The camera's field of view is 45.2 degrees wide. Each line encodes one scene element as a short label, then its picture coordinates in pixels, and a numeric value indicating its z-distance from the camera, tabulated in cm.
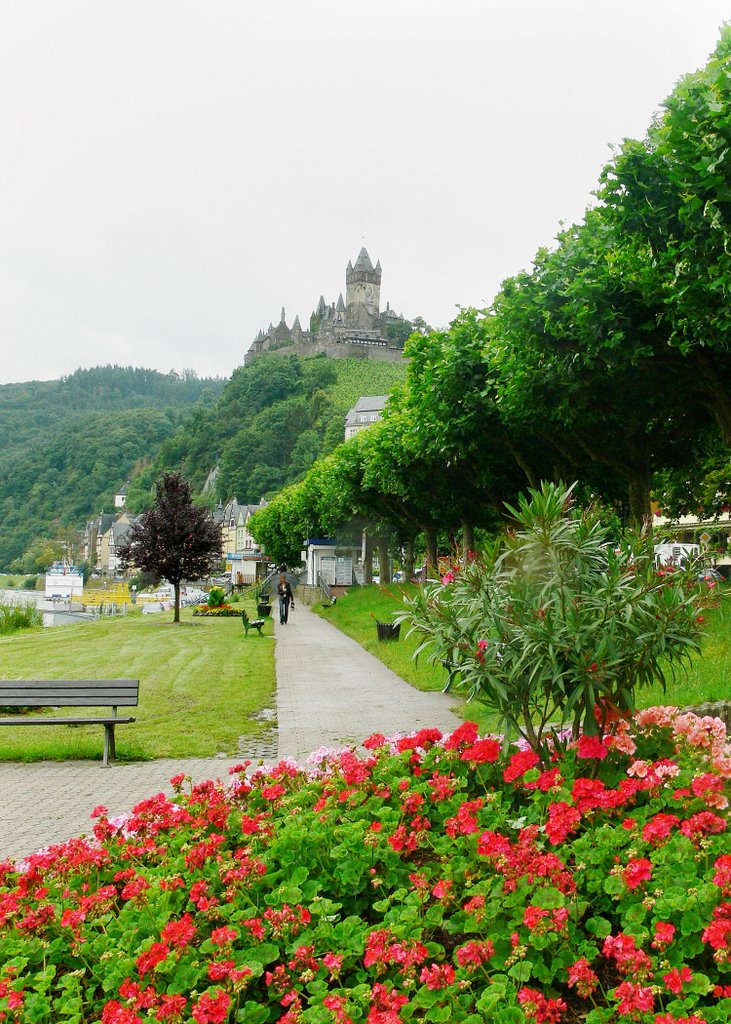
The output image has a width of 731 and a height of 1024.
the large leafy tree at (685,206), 959
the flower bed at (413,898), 327
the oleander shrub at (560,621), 483
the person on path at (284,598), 3225
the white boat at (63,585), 8662
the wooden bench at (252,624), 2669
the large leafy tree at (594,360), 1267
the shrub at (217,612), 3959
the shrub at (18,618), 2962
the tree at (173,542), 3206
